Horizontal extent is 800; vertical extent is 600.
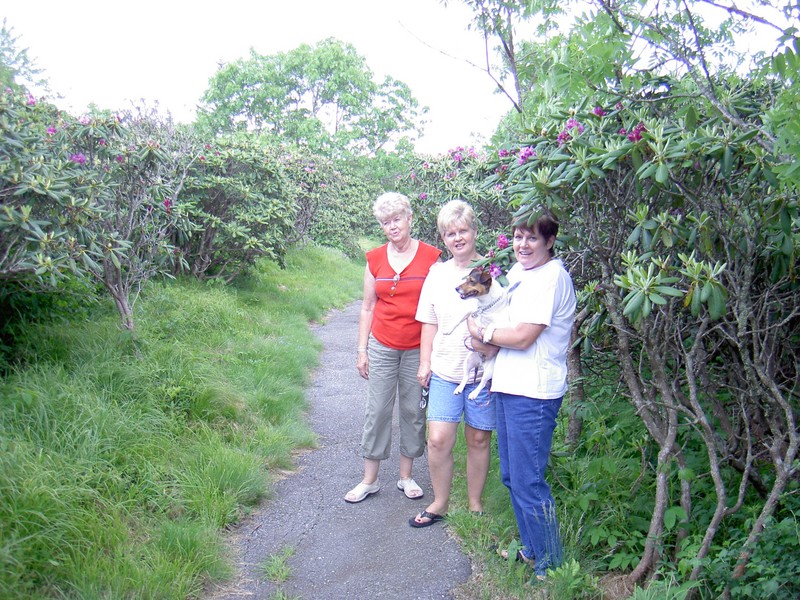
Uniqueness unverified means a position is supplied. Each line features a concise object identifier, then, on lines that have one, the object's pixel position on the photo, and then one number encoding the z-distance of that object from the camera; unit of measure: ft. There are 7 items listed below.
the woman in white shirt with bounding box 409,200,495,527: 12.27
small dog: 10.94
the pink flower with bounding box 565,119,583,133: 9.98
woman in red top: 13.56
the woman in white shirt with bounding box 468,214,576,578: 9.87
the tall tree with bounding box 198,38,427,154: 99.55
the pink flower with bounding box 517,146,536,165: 10.64
